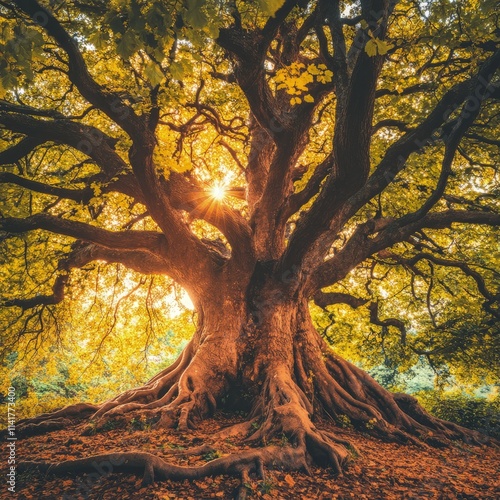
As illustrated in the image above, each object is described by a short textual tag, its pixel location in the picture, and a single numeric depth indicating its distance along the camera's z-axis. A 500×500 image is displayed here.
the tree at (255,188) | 4.22
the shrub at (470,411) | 11.06
